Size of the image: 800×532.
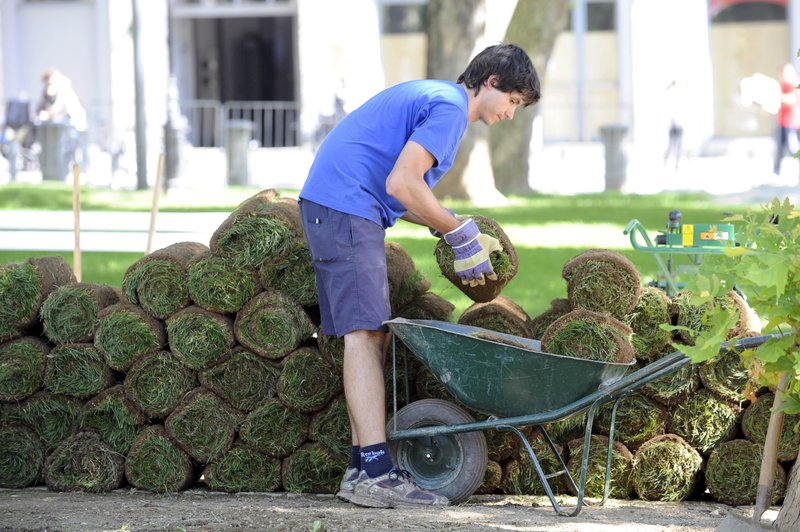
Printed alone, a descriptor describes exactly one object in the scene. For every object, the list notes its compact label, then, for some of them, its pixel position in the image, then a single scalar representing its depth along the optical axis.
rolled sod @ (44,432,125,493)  9.92
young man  9.02
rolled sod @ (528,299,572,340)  10.09
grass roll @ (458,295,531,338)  10.03
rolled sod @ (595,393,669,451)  9.79
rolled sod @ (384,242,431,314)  10.02
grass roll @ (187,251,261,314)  9.85
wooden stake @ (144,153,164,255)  12.09
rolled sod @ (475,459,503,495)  9.88
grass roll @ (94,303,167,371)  9.89
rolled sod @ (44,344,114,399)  9.99
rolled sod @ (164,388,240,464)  9.89
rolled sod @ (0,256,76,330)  10.13
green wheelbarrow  8.65
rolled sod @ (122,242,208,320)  9.95
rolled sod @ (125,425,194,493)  9.89
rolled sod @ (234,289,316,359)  9.77
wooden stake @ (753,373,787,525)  8.06
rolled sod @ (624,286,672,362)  9.69
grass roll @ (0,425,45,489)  10.05
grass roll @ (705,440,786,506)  9.59
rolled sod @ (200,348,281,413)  9.90
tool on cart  10.17
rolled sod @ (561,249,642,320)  9.59
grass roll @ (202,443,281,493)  9.93
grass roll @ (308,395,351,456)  9.87
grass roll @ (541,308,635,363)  9.15
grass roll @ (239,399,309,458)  9.87
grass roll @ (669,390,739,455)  9.70
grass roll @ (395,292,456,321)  10.15
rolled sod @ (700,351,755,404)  9.61
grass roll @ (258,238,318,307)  9.92
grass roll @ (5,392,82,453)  10.08
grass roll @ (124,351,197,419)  9.90
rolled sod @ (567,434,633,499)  9.81
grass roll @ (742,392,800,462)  9.47
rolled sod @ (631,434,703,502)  9.69
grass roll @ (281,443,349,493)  9.85
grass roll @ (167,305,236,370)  9.84
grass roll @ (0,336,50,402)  10.00
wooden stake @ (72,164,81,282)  11.70
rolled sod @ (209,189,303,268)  9.90
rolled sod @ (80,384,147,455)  9.95
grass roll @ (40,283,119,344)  10.09
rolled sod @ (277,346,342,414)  9.78
